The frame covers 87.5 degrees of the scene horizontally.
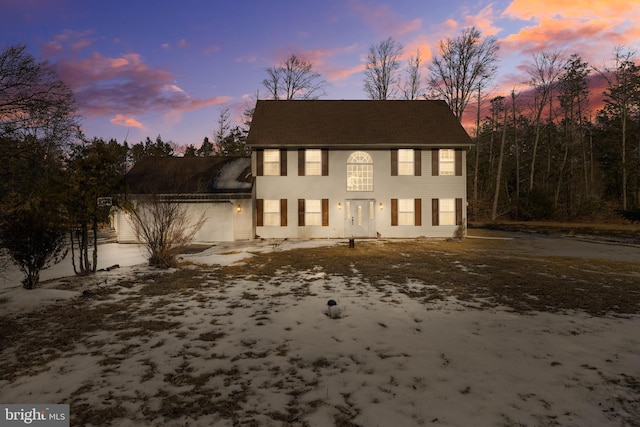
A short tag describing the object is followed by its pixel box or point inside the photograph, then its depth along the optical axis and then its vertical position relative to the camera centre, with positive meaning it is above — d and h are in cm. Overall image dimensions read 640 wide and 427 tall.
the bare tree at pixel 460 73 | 2903 +1203
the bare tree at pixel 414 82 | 3161 +1204
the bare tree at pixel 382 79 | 3098 +1220
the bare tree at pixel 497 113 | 3143 +962
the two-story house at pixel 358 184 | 1914 +146
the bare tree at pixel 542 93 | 3226 +1131
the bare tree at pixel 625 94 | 3006 +1034
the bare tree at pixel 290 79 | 3072 +1218
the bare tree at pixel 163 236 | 1098 -78
